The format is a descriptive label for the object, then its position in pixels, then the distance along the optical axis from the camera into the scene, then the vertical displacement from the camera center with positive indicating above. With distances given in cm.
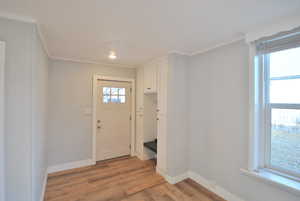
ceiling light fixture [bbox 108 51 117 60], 264 +88
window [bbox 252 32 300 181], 161 -5
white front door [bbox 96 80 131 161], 338 -47
